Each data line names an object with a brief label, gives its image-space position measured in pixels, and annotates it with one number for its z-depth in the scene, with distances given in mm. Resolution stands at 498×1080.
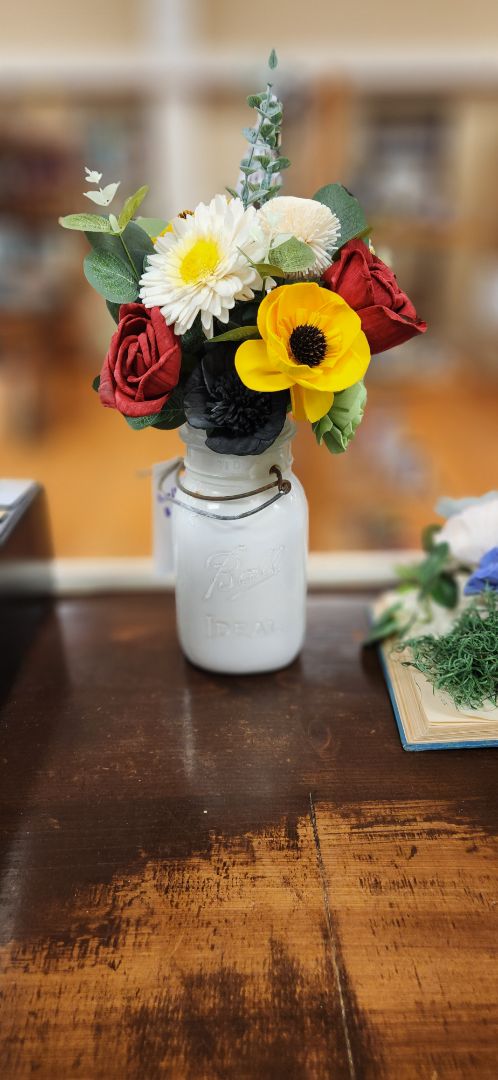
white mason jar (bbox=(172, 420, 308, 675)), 704
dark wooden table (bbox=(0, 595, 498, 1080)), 472
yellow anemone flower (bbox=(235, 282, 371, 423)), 583
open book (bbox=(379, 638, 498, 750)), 683
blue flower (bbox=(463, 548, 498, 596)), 741
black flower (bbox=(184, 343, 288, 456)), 634
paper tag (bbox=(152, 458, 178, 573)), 806
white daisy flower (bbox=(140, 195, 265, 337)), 581
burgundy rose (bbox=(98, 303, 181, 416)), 600
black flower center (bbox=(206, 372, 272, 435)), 633
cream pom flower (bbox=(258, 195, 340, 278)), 587
